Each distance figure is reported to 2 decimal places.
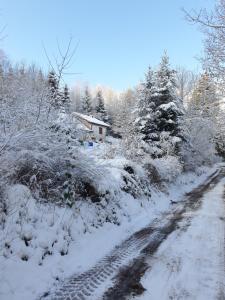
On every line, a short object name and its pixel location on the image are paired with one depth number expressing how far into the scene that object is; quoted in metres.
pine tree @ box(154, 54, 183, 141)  18.59
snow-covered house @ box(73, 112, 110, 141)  48.89
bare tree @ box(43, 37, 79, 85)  7.51
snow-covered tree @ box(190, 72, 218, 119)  13.86
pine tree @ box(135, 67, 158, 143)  18.41
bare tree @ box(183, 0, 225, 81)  10.23
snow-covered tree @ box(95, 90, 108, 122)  57.88
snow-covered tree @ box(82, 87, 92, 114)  57.41
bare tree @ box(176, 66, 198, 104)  38.21
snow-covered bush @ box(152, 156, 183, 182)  15.26
